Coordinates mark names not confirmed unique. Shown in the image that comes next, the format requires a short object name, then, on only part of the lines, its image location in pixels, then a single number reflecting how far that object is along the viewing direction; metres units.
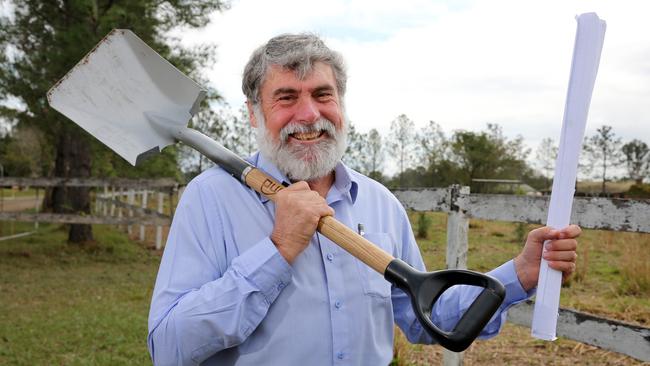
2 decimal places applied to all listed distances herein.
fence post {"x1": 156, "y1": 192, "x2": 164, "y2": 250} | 11.01
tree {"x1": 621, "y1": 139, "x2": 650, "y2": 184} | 31.50
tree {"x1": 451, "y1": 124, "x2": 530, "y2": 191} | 22.19
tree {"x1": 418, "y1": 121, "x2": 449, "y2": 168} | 21.39
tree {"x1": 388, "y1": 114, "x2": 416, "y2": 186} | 20.48
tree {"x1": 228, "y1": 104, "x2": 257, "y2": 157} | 18.80
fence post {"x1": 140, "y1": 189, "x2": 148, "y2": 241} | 12.45
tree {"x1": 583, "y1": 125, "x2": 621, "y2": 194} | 28.58
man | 1.55
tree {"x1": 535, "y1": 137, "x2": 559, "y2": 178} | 30.38
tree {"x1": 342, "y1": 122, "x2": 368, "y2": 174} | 16.15
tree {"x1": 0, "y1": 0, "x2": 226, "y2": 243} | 9.02
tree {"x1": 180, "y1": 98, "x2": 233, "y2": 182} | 12.64
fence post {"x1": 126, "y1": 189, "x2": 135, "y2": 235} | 13.87
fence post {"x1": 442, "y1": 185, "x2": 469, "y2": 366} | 3.61
